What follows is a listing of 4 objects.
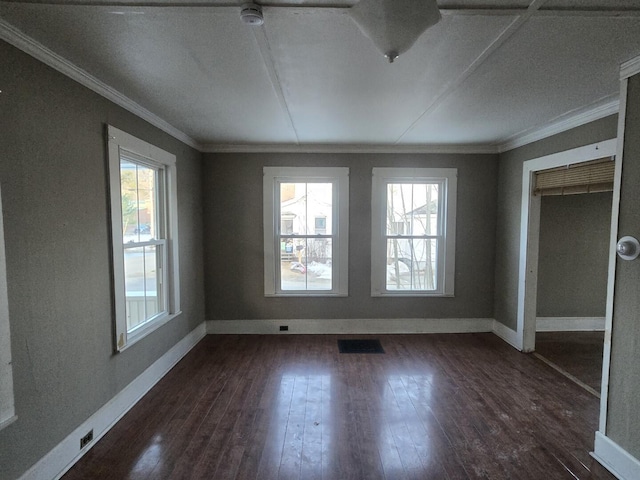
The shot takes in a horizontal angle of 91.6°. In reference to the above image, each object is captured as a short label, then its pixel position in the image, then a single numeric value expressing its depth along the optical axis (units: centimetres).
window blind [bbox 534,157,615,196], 268
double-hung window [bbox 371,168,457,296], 412
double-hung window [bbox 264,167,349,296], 409
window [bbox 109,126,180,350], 236
